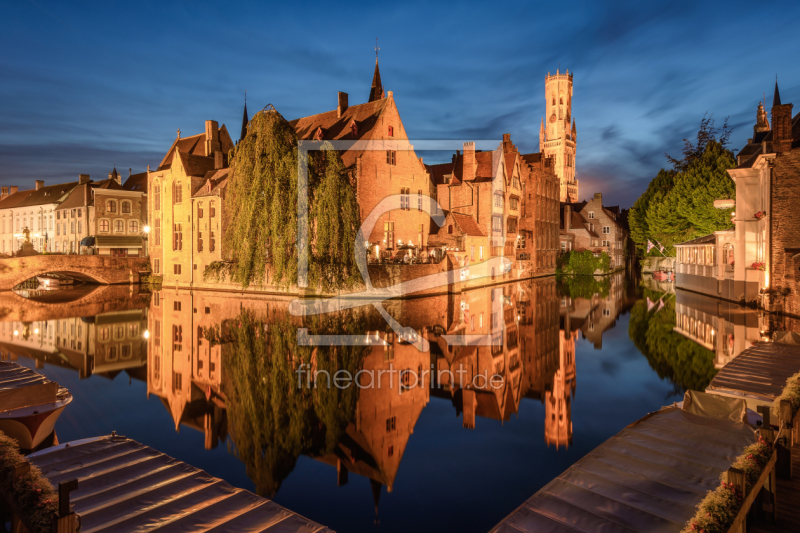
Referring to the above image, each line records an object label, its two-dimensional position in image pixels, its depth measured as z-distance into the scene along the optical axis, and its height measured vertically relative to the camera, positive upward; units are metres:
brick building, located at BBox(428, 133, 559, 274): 44.84 +5.67
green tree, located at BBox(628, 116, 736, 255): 41.59 +5.75
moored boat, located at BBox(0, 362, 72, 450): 7.70 -2.52
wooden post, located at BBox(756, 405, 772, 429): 5.55 -1.85
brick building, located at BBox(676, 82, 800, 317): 22.59 +1.31
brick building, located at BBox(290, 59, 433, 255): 36.66 +7.46
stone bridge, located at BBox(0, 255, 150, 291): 40.69 -0.90
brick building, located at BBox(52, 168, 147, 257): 58.28 +4.87
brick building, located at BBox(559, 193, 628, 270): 70.50 +4.23
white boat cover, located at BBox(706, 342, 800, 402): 8.18 -2.21
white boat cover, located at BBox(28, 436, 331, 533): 4.23 -2.35
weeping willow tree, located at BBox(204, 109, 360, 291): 22.61 +2.26
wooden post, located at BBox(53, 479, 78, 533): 3.63 -1.98
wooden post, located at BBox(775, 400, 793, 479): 6.07 -2.46
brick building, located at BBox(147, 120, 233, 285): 39.97 +3.82
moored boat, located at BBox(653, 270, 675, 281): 60.88 -2.48
